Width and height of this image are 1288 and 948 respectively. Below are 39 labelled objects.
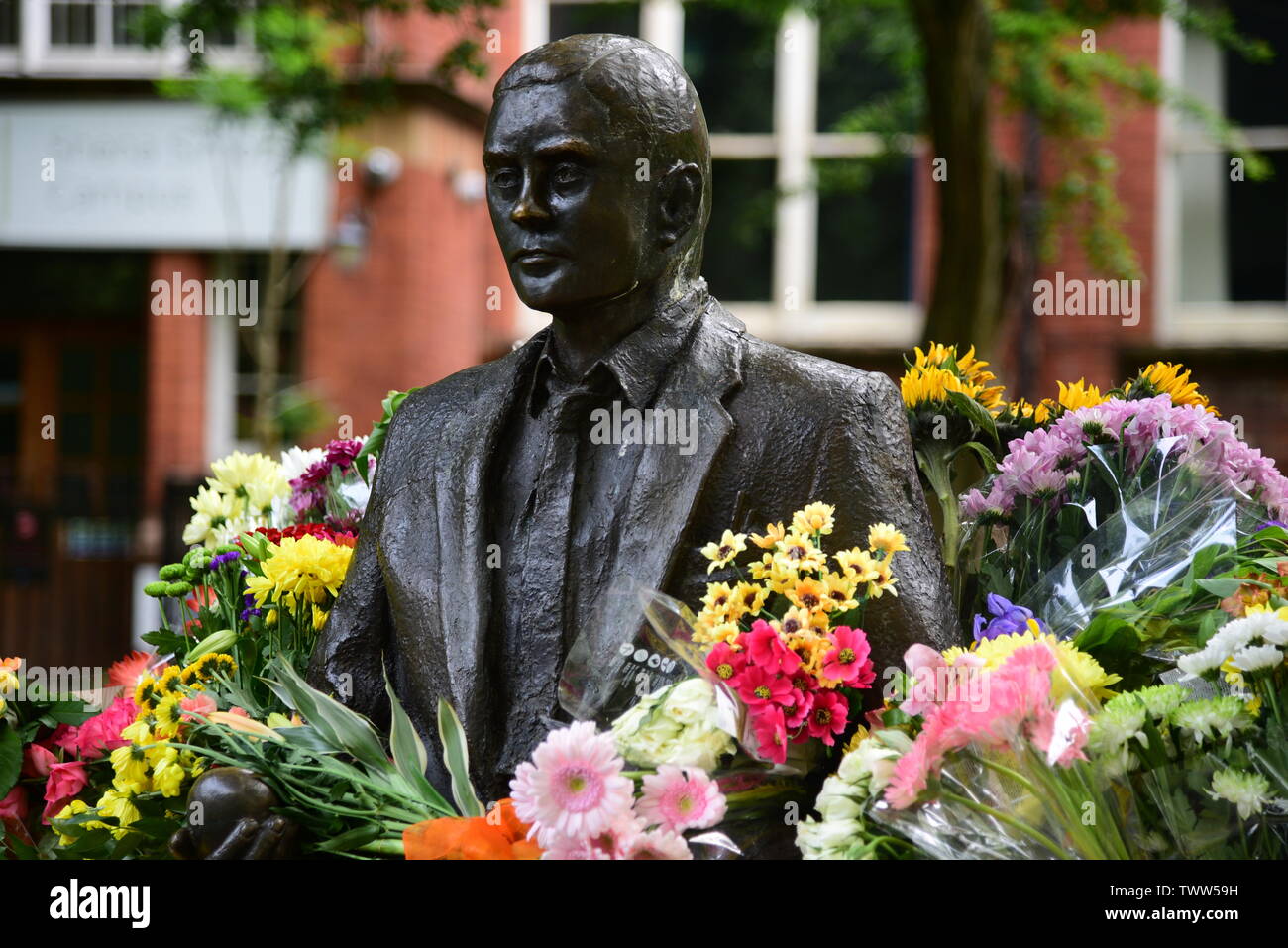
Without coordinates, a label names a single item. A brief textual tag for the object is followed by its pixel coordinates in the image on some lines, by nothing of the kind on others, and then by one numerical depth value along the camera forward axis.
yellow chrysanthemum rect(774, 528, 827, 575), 2.42
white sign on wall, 12.37
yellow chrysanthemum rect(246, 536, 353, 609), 3.07
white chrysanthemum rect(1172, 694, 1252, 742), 2.20
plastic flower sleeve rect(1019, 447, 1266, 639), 2.70
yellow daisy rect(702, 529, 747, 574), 2.48
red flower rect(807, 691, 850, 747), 2.37
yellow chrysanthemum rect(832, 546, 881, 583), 2.43
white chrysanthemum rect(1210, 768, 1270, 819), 2.16
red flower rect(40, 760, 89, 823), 2.97
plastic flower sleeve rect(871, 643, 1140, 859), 2.17
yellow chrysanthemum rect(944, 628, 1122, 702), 2.24
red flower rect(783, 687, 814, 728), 2.31
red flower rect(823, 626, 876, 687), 2.35
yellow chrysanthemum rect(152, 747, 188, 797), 2.63
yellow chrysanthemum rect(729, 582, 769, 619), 2.39
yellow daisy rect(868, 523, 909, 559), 2.51
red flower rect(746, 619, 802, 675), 2.31
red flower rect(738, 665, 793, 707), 2.30
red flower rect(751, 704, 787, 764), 2.30
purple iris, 2.66
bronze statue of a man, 2.70
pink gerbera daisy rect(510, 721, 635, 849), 2.16
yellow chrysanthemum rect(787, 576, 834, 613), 2.40
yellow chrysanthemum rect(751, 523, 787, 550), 2.47
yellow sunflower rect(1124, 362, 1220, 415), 3.25
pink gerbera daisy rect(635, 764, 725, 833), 2.23
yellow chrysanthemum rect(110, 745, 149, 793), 2.68
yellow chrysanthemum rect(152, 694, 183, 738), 2.68
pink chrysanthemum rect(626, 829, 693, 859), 2.21
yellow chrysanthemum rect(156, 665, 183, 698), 2.79
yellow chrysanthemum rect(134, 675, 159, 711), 2.79
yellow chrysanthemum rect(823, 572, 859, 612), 2.41
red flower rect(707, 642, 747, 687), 2.31
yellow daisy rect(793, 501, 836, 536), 2.48
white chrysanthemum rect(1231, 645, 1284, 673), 2.20
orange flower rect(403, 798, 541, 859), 2.28
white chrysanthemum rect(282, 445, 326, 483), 3.80
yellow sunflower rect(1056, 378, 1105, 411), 3.23
